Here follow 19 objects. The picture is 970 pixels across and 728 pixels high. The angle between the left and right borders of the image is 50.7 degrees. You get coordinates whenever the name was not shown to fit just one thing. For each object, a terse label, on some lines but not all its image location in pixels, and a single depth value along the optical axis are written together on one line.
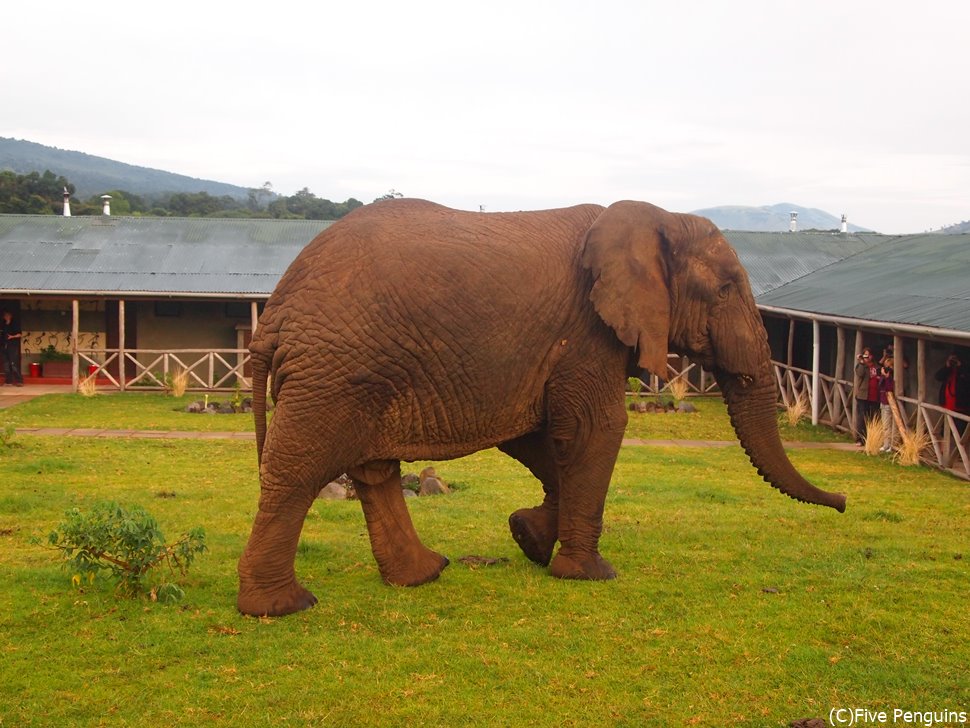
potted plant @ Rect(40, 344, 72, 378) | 25.66
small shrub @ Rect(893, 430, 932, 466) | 14.48
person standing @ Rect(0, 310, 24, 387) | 24.04
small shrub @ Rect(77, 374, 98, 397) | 21.95
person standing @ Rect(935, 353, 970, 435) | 14.48
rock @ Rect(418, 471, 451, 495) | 11.77
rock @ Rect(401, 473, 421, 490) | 12.11
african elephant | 6.61
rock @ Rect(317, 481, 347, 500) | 11.44
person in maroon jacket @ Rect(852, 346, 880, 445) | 16.53
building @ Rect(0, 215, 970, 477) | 20.25
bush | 6.82
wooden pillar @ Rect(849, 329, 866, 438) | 16.92
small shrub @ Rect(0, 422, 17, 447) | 13.82
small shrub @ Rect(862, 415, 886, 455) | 15.61
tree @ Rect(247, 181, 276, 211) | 96.19
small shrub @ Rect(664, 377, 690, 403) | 23.00
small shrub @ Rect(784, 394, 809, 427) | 19.08
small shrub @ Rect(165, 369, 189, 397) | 22.72
